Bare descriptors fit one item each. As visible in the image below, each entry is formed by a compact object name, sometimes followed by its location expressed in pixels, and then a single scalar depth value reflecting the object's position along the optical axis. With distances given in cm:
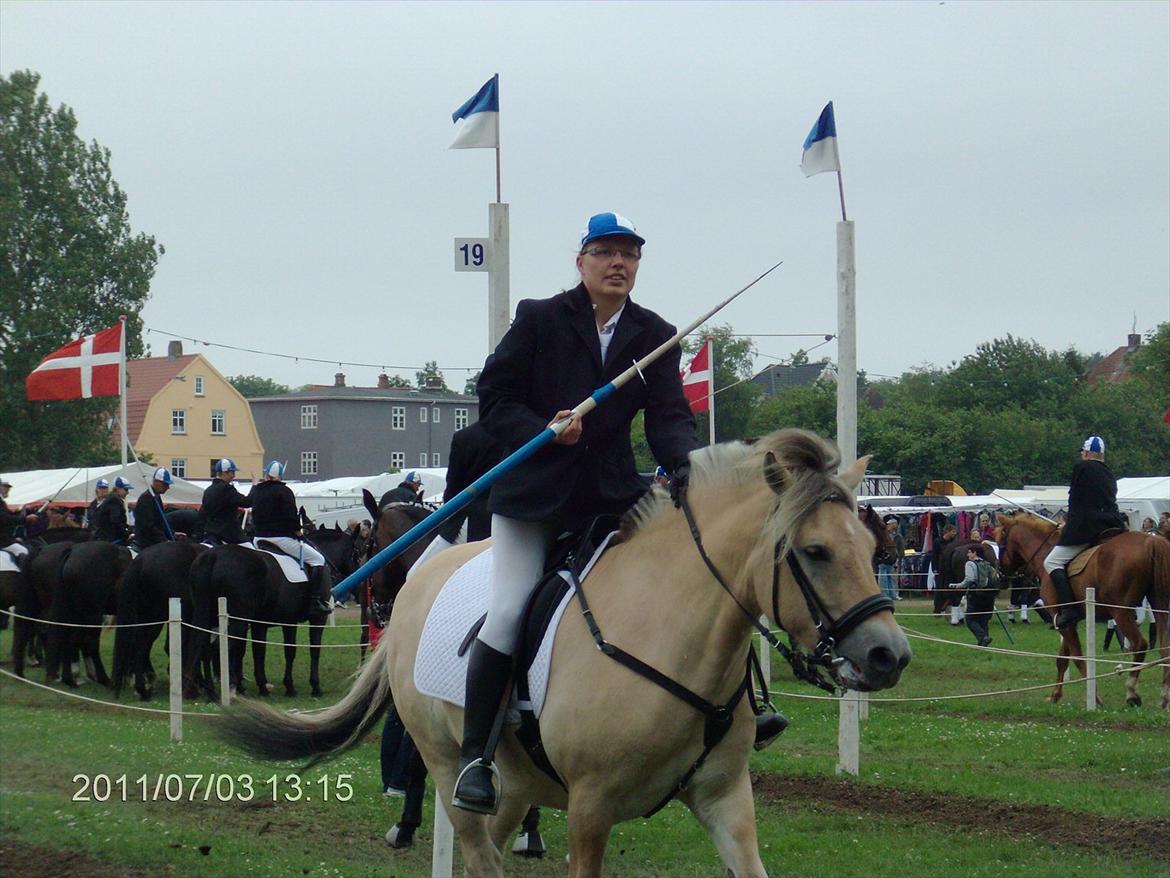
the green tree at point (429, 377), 10531
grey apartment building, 7925
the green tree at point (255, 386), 13225
